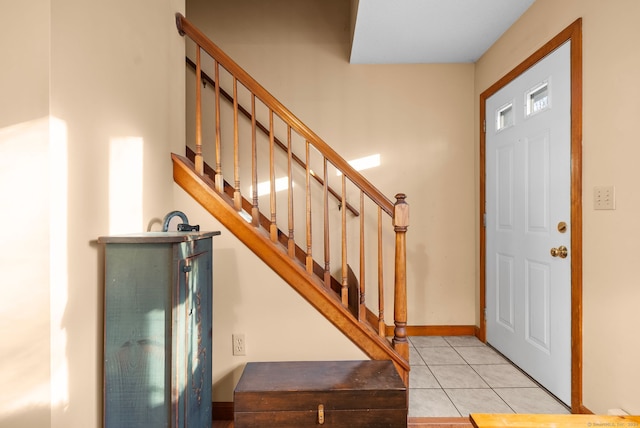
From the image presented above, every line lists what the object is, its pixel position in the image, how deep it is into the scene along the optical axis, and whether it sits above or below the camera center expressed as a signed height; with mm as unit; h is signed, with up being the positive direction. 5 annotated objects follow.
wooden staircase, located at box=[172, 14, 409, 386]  1849 -79
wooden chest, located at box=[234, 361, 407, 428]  1510 -861
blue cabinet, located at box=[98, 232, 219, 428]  1266 -441
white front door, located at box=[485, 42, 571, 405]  2031 -72
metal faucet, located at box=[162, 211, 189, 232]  1606 -21
